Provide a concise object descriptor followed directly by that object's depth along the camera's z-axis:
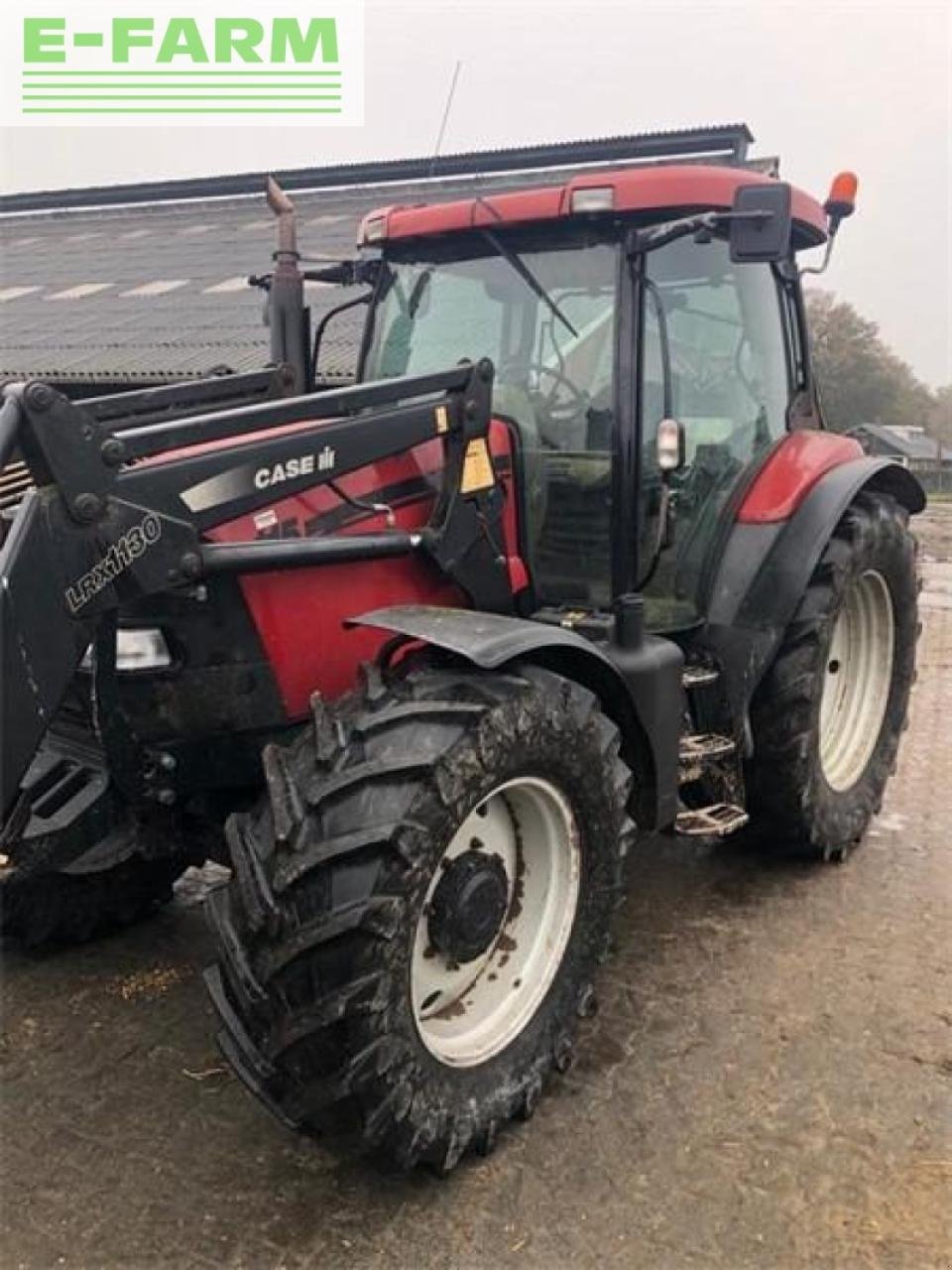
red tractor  2.10
